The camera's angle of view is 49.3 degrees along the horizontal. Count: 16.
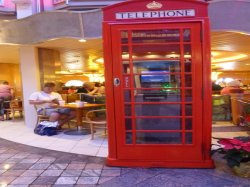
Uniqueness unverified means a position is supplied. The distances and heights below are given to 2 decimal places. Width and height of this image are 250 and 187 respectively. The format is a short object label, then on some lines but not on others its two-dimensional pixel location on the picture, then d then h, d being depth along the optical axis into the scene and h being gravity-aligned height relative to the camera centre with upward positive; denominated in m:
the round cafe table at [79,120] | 6.69 -0.98
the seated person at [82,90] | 10.70 -0.34
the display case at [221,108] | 8.05 -0.91
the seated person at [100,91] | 10.15 -0.39
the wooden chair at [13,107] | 9.77 -0.86
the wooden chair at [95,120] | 5.81 -0.88
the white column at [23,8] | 7.82 +2.17
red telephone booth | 3.73 -0.04
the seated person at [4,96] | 9.88 -0.48
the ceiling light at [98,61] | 11.18 +0.88
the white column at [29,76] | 7.63 +0.20
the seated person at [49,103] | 6.86 -0.52
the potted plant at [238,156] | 3.44 -1.01
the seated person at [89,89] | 10.21 -0.32
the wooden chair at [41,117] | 7.03 -0.90
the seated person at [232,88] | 8.42 -0.36
